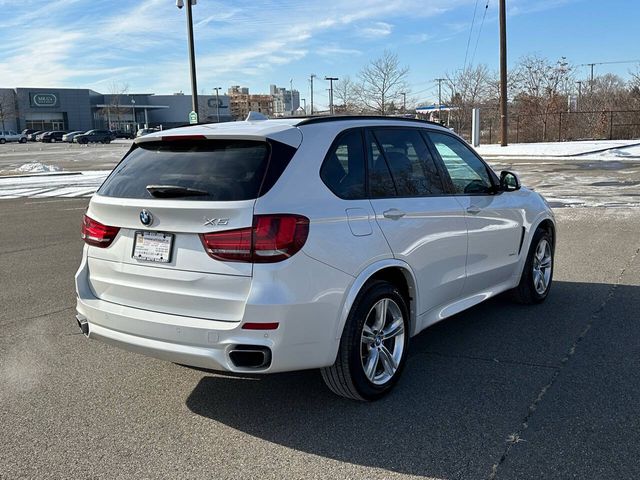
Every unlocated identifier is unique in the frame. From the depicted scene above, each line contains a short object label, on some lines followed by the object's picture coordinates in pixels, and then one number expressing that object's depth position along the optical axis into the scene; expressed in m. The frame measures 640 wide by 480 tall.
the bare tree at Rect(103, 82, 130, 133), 102.25
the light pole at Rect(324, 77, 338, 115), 61.62
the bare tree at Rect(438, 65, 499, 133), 53.00
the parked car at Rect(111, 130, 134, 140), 84.28
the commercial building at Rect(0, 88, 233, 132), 97.12
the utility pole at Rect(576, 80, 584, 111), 47.76
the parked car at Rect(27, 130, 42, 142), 86.78
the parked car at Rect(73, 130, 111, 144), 70.88
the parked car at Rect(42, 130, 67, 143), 80.83
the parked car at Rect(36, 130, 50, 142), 83.32
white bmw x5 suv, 3.43
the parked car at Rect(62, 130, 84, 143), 78.06
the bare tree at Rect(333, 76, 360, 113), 46.93
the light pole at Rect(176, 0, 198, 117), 23.72
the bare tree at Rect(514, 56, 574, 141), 46.00
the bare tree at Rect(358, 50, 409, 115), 42.25
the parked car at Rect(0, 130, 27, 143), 80.31
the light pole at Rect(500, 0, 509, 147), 30.88
